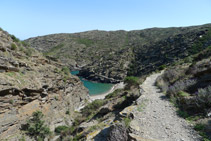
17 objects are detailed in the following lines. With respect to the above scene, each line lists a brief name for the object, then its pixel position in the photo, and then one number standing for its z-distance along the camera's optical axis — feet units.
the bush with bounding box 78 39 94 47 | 382.63
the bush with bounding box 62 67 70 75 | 95.02
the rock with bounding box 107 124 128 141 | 14.08
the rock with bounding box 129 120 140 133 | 15.15
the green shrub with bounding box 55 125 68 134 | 56.18
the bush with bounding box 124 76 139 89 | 54.02
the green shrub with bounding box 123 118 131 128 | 16.06
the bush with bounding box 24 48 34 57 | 66.59
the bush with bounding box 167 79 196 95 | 24.99
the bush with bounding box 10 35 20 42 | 66.10
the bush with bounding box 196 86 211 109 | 17.48
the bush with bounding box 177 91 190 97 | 22.17
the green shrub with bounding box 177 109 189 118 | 17.85
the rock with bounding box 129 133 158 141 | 13.30
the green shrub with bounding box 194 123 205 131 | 14.48
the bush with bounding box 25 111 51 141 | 44.05
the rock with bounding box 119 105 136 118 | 19.36
